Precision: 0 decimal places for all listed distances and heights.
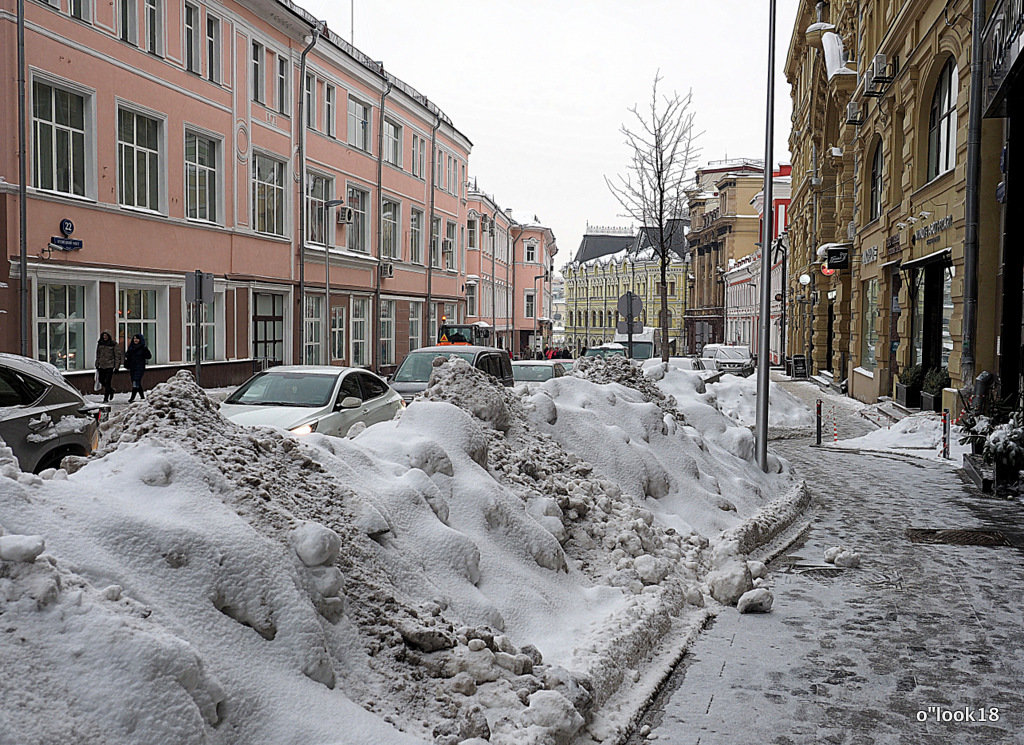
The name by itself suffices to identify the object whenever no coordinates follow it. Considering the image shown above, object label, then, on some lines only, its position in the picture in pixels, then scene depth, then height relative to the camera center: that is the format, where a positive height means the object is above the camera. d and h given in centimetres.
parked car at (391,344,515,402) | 1622 -53
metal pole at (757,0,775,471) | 1217 +96
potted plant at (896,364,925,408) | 2145 -109
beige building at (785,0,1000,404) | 1794 +380
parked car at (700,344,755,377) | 4044 -96
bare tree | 2603 +427
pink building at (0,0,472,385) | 2150 +428
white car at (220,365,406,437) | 1092 -82
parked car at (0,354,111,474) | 830 -77
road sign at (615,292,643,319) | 2192 +69
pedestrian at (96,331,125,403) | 2170 -65
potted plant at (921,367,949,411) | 1947 -105
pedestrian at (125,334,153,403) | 2233 -63
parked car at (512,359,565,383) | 1986 -74
